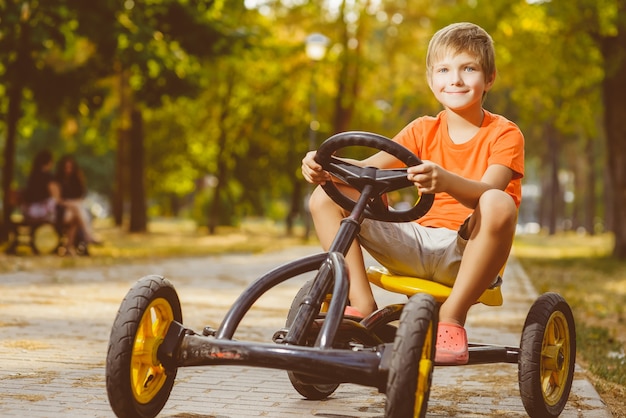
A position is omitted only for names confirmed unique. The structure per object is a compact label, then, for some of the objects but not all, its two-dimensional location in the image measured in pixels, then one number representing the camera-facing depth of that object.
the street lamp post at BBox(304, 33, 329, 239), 23.12
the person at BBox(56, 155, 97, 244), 15.71
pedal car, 3.60
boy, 4.15
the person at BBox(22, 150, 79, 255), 15.54
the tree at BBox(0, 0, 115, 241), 15.47
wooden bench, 15.56
